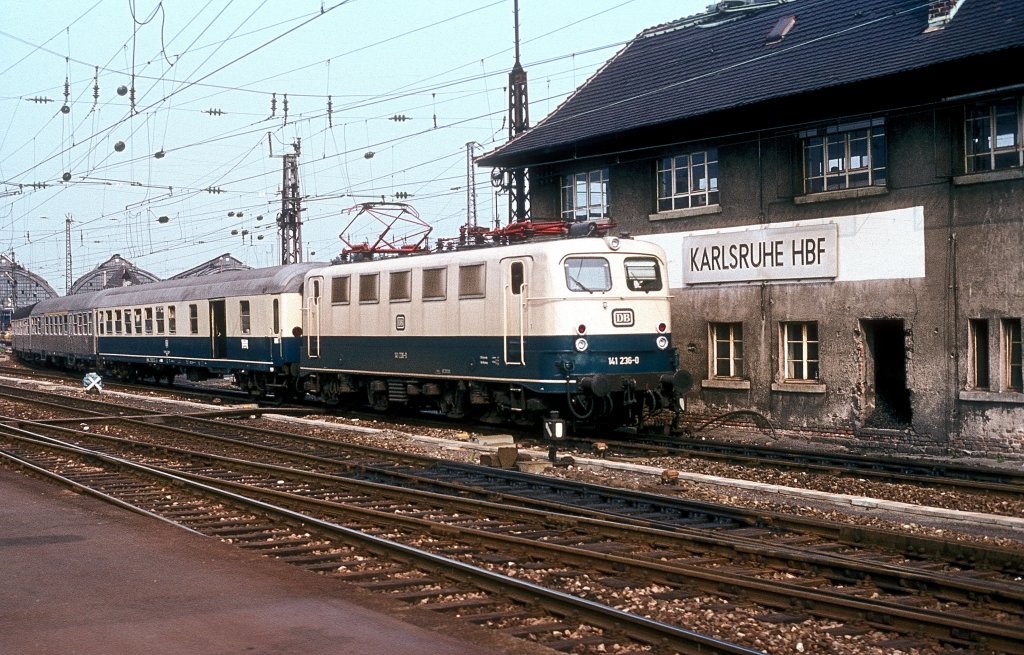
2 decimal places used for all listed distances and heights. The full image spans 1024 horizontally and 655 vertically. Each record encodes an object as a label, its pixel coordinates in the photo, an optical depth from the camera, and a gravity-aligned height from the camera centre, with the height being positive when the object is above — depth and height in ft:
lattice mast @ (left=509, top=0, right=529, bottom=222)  83.15 +16.59
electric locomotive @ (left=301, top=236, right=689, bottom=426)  56.85 +0.42
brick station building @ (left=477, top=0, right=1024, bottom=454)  54.80 +7.30
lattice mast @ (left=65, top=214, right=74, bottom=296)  209.15 +16.64
